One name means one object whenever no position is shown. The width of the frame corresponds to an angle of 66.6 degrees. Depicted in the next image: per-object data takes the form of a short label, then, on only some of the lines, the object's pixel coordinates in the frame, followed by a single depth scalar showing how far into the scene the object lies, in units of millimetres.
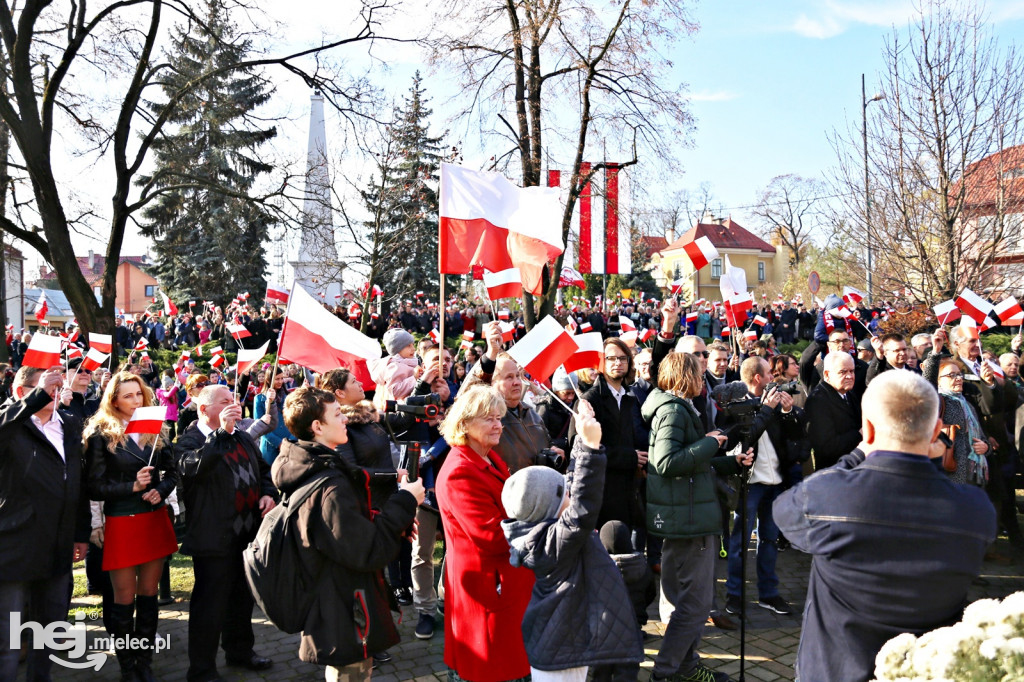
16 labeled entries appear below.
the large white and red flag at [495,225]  6305
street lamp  13180
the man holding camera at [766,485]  5973
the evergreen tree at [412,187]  18906
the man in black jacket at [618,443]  5750
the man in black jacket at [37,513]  4430
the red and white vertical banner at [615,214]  18516
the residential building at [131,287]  79438
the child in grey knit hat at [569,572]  3285
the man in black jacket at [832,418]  6168
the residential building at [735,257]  79062
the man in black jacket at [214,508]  4832
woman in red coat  3672
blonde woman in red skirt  4805
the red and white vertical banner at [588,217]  18419
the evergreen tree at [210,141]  13555
